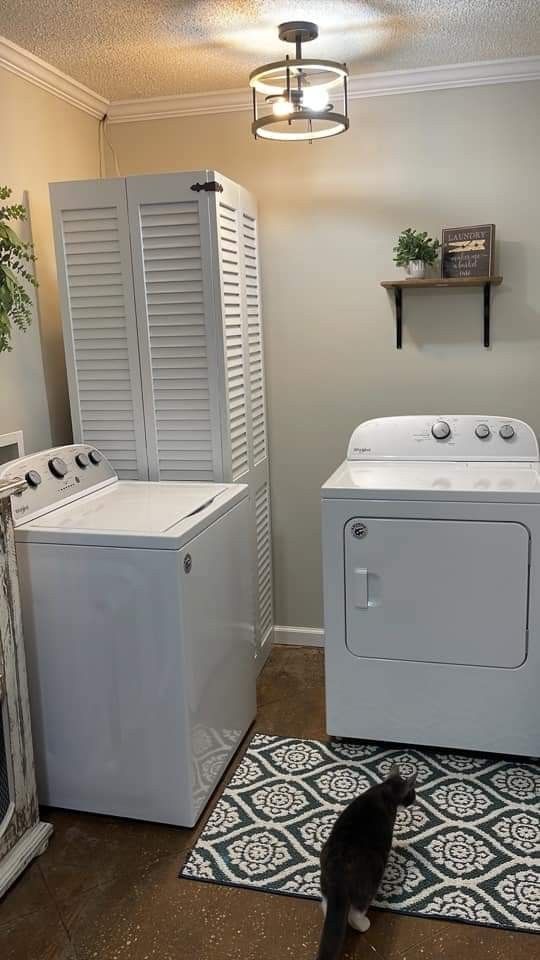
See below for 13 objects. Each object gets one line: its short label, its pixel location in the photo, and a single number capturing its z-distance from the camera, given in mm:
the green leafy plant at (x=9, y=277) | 1990
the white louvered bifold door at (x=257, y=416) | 2902
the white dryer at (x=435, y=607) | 2293
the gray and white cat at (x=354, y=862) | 1616
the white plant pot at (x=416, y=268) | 2816
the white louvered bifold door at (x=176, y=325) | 2539
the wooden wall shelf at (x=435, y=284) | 2770
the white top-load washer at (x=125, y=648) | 2039
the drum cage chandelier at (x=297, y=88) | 2273
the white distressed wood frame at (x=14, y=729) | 1973
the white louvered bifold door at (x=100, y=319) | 2596
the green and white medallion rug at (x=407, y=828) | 1882
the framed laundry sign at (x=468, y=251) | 2770
